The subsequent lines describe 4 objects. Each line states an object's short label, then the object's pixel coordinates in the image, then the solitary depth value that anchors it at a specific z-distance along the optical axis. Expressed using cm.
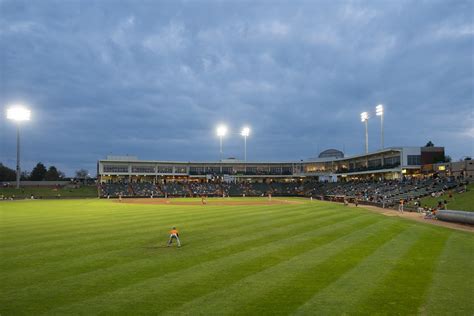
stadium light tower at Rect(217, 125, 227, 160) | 9038
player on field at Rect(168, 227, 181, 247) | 1747
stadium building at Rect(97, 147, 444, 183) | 8638
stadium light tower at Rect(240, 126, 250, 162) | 9187
